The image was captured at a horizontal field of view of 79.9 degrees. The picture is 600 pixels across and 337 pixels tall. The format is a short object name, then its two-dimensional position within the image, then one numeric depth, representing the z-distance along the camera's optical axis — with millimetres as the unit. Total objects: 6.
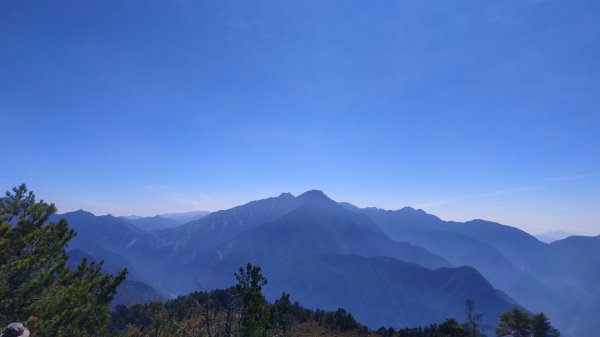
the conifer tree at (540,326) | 49122
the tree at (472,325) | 38481
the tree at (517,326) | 50812
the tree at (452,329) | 37300
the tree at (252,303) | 19391
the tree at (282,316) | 23988
